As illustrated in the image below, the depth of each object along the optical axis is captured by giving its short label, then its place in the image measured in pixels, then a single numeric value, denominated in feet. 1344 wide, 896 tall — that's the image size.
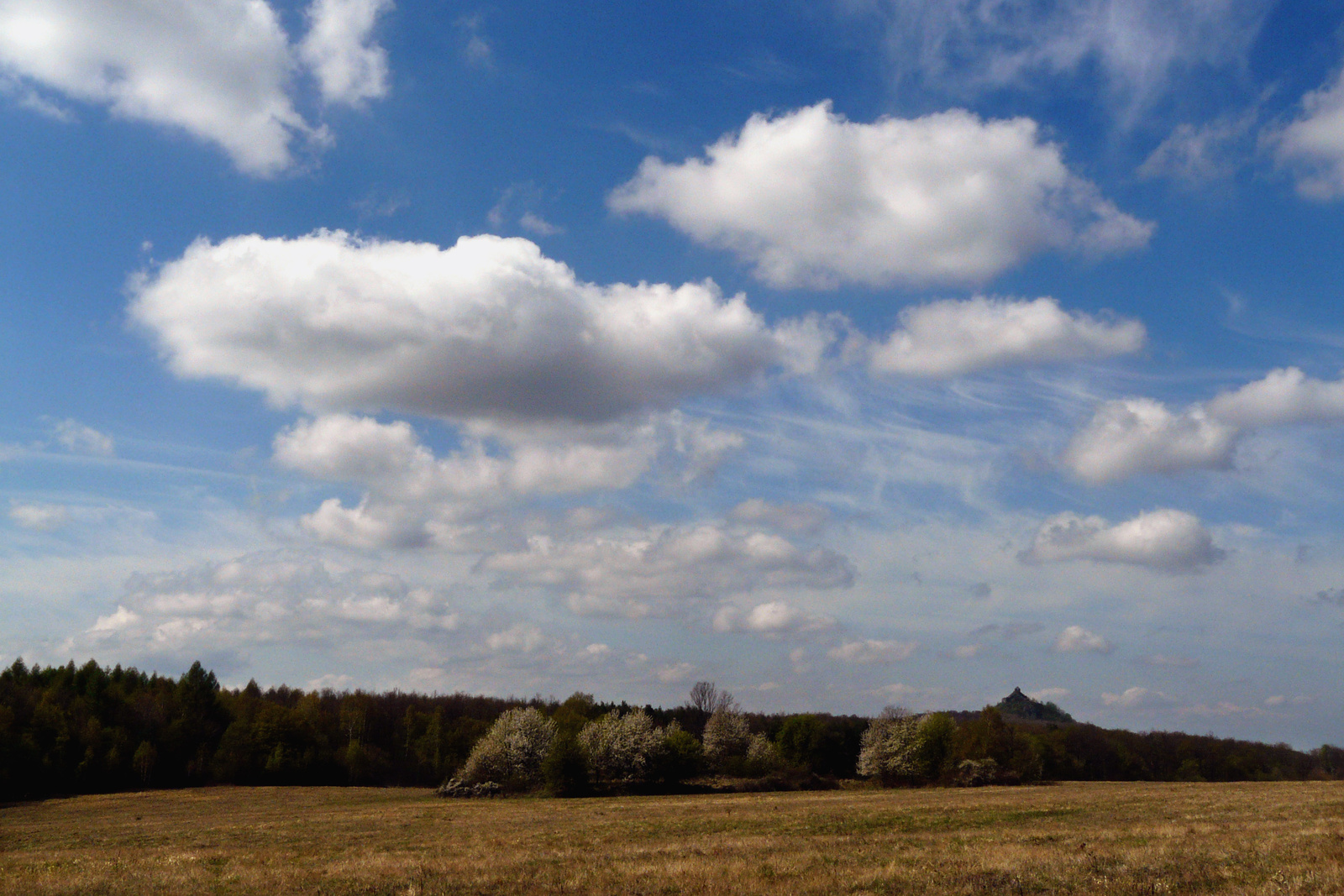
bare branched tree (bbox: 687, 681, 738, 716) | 517.14
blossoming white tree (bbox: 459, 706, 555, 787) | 267.80
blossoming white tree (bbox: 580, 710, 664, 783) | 268.82
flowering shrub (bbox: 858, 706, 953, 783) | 305.98
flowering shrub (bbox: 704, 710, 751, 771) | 339.77
